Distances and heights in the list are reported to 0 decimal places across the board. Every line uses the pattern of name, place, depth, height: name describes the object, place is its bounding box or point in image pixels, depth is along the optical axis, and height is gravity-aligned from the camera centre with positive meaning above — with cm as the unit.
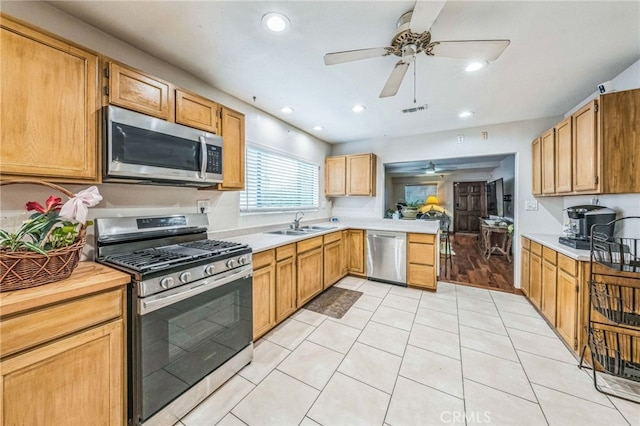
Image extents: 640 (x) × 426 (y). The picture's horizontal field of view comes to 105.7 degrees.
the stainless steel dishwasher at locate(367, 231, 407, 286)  363 -68
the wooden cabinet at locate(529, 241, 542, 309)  277 -74
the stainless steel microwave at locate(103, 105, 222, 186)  151 +44
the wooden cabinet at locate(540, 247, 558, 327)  240 -75
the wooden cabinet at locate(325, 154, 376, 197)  422 +68
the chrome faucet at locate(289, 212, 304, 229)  360 -14
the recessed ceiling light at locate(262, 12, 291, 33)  154 +125
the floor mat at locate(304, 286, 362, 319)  285 -114
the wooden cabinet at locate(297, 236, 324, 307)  282 -70
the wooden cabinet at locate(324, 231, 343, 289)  341 -68
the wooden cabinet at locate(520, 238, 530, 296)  318 -72
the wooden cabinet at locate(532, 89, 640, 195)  191 +57
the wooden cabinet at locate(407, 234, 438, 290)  343 -70
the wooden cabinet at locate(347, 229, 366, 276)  396 -64
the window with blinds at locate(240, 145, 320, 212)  305 +44
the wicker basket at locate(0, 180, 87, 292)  105 -25
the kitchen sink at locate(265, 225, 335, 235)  331 -26
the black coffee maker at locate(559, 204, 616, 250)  222 -9
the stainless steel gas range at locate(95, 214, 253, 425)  131 -62
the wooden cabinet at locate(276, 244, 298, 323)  246 -73
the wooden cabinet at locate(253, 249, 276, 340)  217 -75
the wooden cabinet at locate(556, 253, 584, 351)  202 -77
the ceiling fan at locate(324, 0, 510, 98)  140 +106
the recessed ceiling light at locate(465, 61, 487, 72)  206 +127
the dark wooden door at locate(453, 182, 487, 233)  848 +28
